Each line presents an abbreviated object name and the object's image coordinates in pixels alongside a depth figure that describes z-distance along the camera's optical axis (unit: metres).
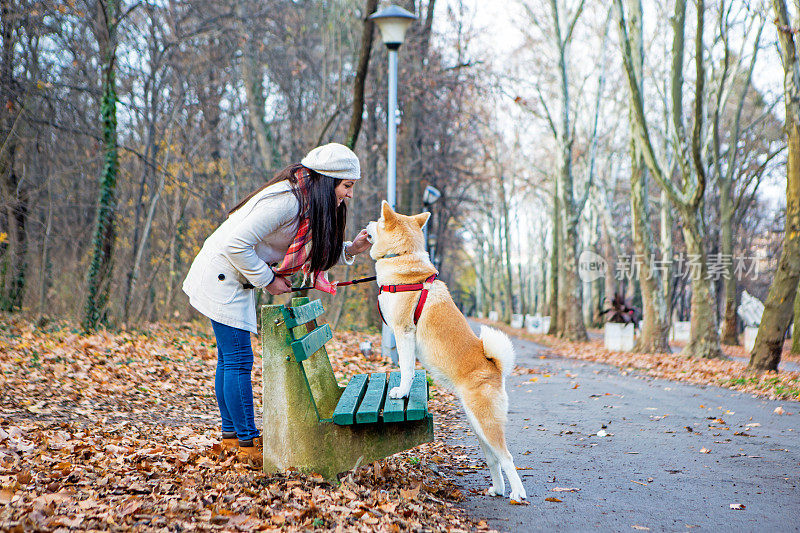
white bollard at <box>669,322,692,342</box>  27.95
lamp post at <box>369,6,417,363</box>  11.43
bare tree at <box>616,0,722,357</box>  14.13
